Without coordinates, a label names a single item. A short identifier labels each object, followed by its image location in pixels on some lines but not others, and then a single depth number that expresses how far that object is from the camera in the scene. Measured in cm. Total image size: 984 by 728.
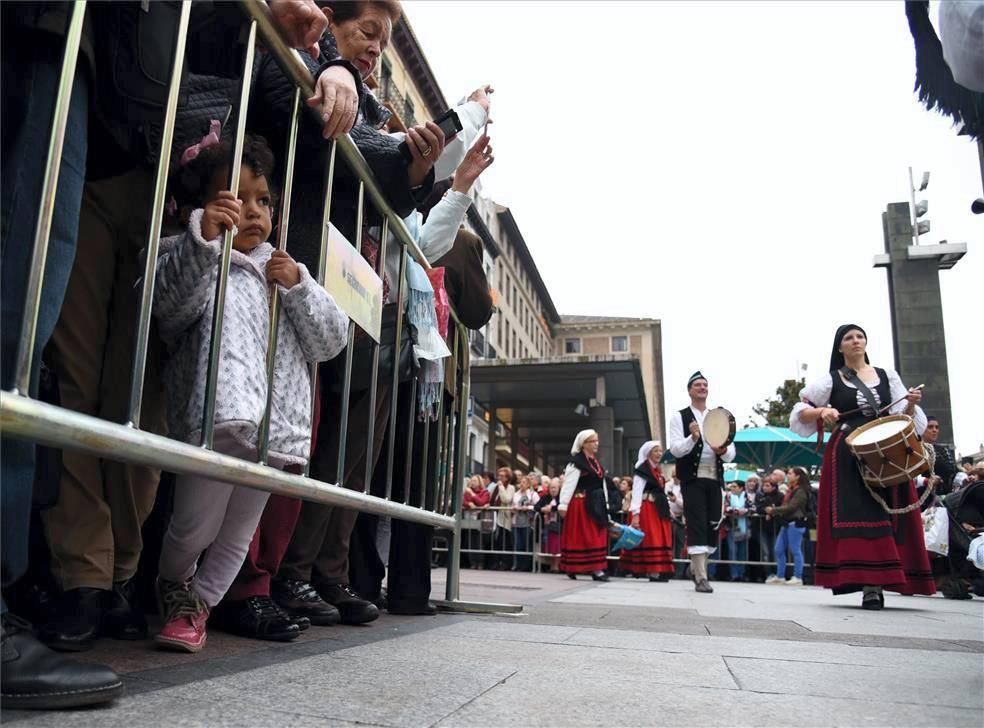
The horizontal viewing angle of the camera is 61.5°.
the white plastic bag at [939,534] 853
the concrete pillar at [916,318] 1390
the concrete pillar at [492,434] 2379
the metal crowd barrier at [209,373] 119
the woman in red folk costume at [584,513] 1108
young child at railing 184
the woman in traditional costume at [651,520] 1139
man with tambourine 790
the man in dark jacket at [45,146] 125
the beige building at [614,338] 6981
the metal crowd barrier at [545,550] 1405
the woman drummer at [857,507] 536
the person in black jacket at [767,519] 1408
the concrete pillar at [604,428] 2392
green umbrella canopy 1777
